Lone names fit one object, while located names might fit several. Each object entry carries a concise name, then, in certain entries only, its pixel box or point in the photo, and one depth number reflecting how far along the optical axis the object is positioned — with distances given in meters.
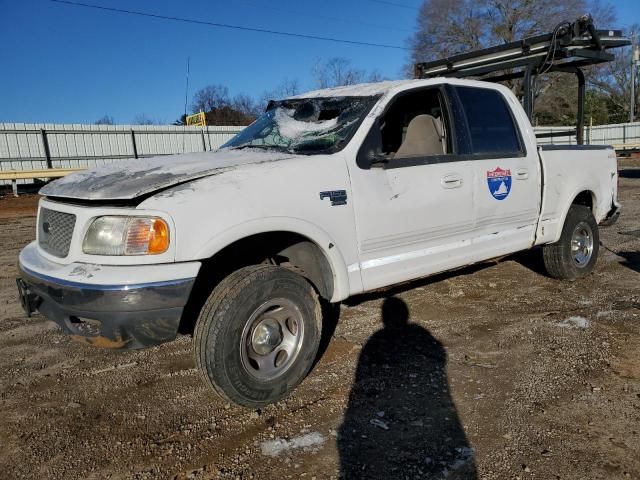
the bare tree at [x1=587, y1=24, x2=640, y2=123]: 52.17
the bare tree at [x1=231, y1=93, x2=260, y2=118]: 30.55
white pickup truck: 2.64
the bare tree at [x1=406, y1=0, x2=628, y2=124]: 35.41
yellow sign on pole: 22.79
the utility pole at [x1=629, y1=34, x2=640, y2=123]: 42.34
